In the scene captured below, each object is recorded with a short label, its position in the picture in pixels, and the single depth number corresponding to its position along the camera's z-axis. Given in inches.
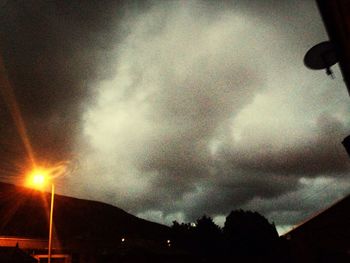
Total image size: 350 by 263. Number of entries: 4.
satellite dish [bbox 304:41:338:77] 182.7
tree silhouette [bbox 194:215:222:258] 1822.1
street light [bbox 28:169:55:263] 604.4
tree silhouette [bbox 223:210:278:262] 1846.1
